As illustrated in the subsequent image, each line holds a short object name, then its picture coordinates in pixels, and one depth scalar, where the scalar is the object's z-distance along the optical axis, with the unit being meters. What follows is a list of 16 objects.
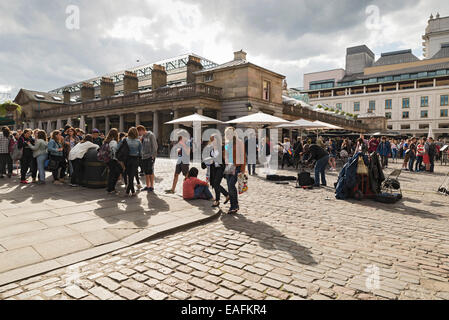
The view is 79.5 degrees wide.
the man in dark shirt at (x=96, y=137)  9.88
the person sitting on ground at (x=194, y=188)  7.30
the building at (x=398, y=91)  68.25
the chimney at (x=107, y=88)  38.81
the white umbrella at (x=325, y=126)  17.26
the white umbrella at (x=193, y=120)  17.51
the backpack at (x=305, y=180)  10.16
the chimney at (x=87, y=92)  43.56
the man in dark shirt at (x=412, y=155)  17.54
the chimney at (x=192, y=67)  31.41
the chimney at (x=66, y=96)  51.72
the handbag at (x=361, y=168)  8.24
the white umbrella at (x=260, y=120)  15.00
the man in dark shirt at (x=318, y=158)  10.21
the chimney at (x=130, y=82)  35.50
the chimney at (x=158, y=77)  32.94
